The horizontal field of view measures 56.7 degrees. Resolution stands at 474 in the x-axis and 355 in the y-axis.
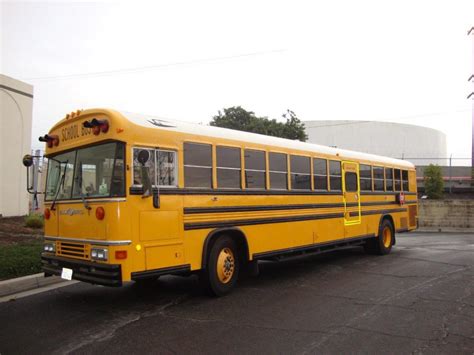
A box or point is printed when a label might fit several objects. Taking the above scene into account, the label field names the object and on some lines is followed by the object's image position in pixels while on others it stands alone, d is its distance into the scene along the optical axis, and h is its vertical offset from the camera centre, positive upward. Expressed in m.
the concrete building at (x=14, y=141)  15.30 +2.44
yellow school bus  5.77 +0.07
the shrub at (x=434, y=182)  29.83 +1.03
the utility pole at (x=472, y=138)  32.14 +4.42
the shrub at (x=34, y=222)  13.12 -0.40
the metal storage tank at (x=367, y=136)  64.94 +9.48
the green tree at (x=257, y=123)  32.62 +6.06
